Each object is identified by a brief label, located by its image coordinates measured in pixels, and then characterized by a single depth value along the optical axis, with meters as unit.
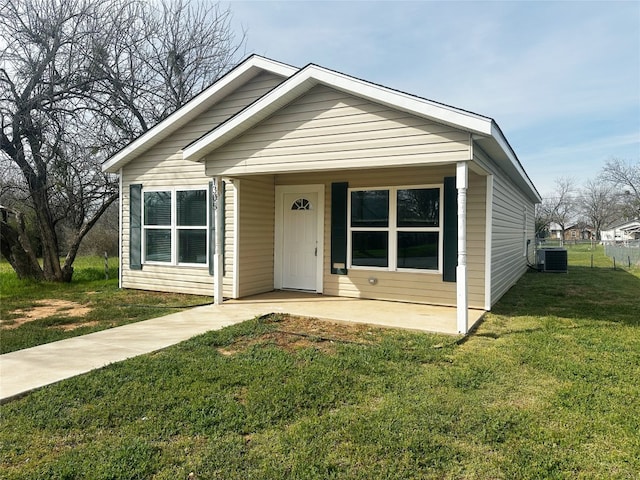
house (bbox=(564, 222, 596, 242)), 61.34
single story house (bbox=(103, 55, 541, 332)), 5.64
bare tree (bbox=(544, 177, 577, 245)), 52.07
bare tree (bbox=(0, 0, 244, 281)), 9.79
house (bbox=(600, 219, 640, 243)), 39.84
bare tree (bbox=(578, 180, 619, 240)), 49.39
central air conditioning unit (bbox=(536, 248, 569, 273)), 14.51
